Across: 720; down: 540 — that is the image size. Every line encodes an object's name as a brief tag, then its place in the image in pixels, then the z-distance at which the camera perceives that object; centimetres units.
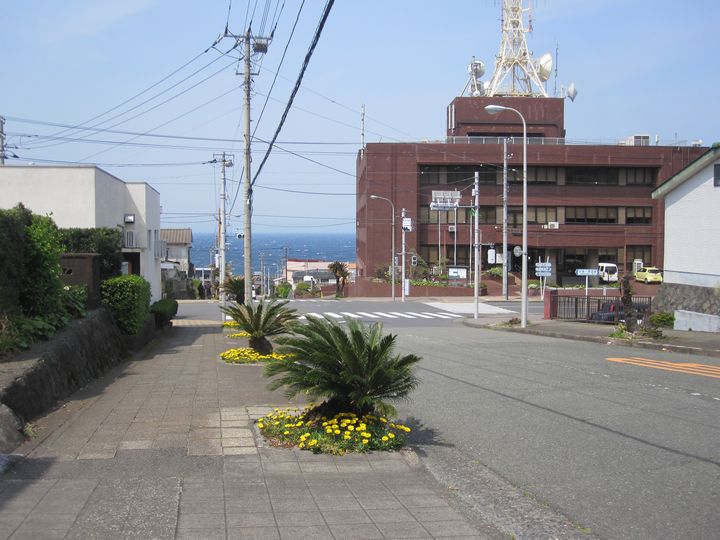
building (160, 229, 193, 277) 9525
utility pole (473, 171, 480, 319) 3959
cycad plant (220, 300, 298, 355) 1720
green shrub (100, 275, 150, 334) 1817
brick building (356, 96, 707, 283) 7006
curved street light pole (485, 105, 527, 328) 3130
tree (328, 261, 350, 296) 6838
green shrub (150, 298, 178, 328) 2656
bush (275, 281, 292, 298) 7009
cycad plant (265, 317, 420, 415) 841
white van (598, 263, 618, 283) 6601
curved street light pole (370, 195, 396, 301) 6001
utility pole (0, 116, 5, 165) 4276
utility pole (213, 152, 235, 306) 4362
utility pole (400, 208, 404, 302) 5840
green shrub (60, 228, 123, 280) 2252
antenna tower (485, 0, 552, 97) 7200
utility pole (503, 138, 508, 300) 4893
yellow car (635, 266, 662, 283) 6206
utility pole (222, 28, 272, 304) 2591
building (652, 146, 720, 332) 2856
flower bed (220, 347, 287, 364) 1603
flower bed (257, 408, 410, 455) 804
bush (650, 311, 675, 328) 2868
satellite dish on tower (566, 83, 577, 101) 7262
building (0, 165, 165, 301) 2622
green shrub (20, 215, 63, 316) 1209
